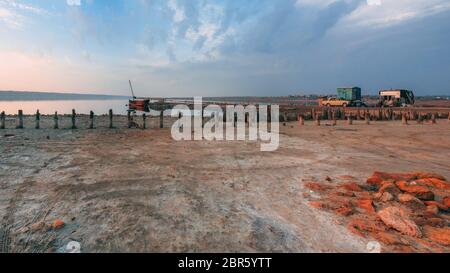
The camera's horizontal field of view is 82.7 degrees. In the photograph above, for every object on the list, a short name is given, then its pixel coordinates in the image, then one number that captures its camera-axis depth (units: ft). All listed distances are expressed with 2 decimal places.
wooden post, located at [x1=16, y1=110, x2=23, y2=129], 72.08
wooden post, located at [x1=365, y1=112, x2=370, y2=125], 91.65
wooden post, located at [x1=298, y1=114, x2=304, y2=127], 90.69
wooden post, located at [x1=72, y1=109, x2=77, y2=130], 73.40
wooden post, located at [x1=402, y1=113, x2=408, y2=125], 90.40
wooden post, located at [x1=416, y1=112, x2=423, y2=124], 90.86
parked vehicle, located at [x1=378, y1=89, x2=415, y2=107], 160.66
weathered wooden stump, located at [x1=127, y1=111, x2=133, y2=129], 79.85
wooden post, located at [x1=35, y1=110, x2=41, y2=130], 71.65
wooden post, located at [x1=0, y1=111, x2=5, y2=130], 69.26
